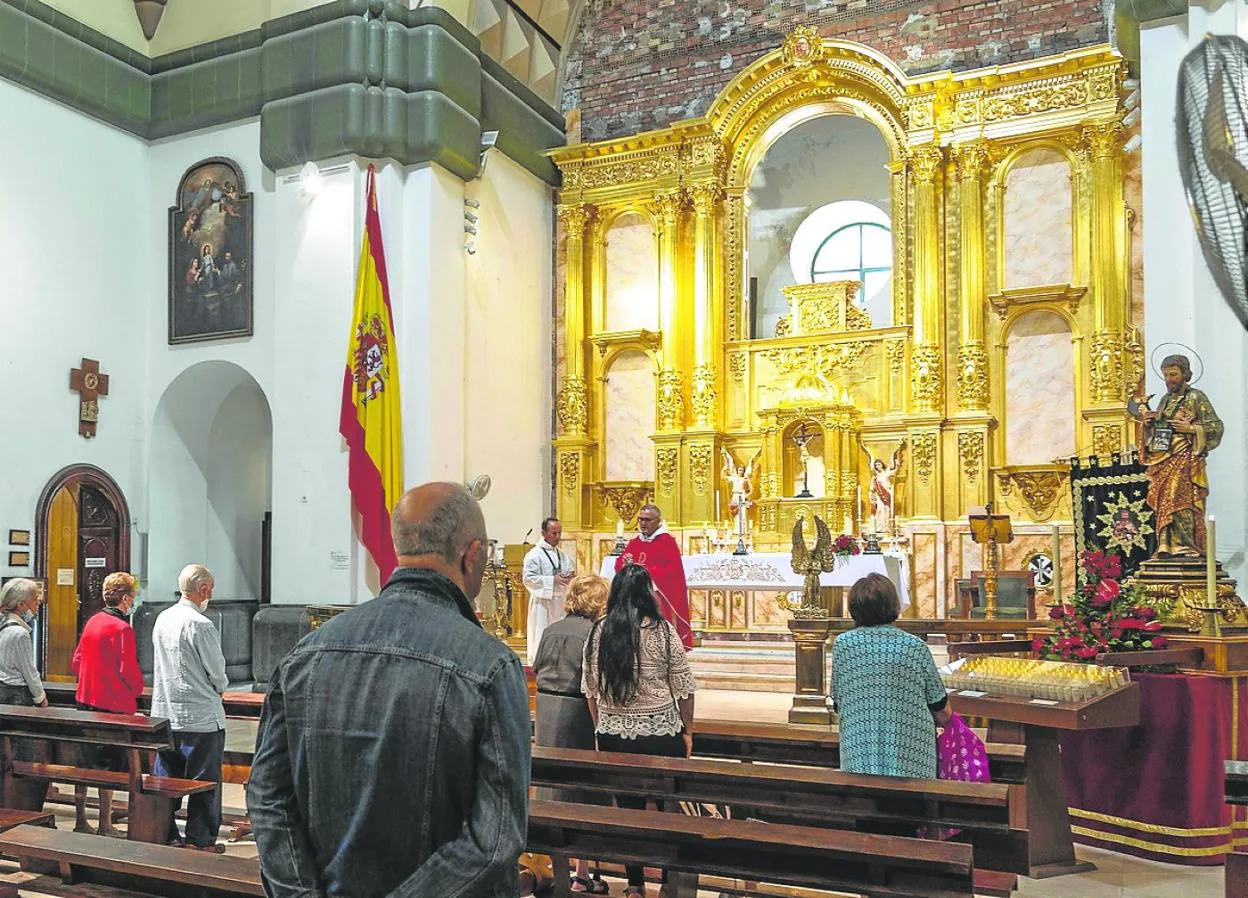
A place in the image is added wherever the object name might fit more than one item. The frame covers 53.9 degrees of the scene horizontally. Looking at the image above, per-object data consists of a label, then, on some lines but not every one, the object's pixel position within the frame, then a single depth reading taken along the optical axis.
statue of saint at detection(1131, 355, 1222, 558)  8.33
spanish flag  13.08
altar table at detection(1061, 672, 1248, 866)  6.29
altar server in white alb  11.63
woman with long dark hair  5.35
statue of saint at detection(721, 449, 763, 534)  14.59
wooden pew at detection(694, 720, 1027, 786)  5.66
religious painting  14.36
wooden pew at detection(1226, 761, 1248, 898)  4.16
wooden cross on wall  13.64
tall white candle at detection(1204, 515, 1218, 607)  7.13
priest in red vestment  9.86
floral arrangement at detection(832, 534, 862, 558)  12.43
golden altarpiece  13.70
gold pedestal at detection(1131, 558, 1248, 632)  7.99
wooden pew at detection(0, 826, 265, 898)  3.87
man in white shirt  6.30
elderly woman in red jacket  6.96
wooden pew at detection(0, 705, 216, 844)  6.16
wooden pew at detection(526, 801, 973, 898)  3.71
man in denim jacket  2.28
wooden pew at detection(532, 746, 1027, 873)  4.39
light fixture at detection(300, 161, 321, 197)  13.62
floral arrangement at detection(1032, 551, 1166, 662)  7.27
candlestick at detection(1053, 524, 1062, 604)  8.69
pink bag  5.02
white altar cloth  12.63
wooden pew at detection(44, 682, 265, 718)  8.16
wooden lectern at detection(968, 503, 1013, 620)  12.28
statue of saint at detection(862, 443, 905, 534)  14.20
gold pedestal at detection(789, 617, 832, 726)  9.49
